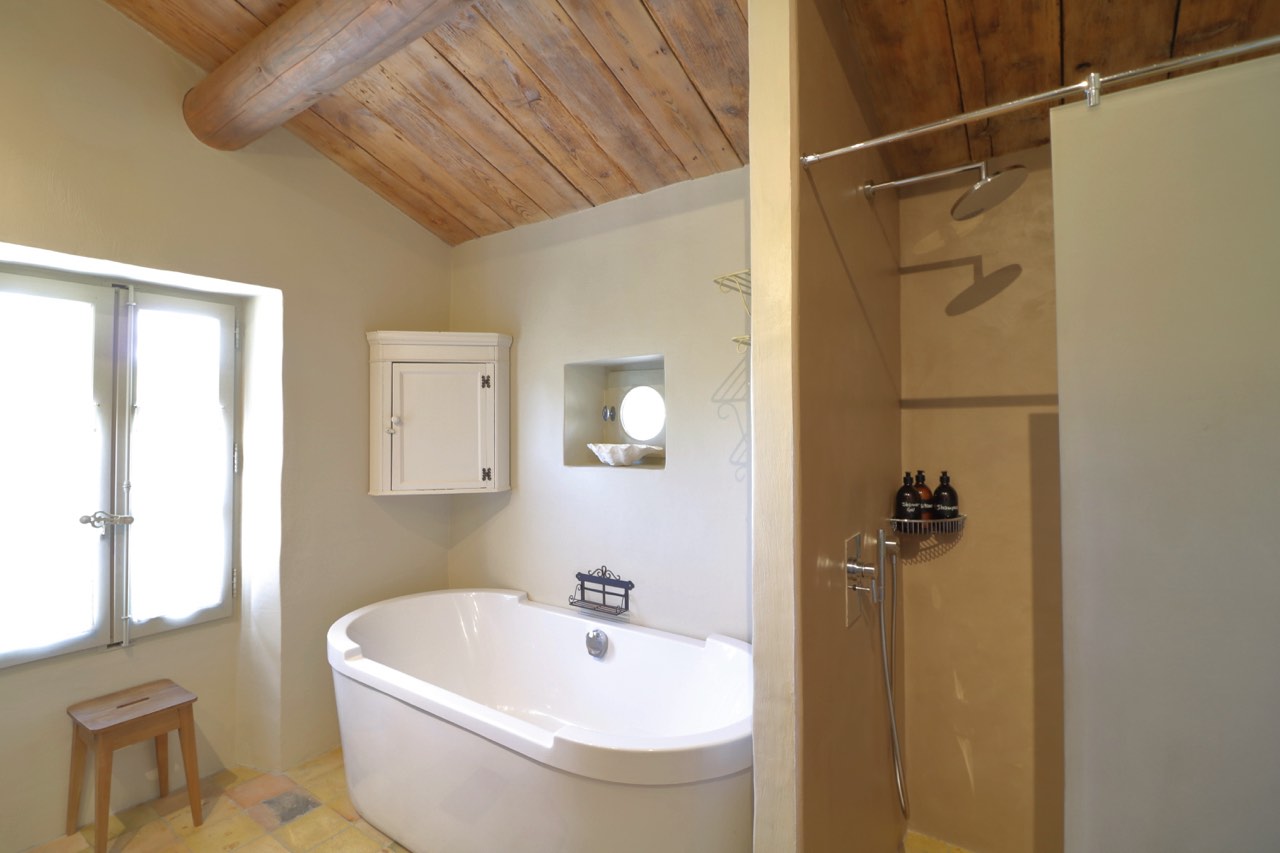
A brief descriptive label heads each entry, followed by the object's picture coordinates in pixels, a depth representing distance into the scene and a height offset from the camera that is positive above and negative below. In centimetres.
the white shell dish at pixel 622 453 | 271 -10
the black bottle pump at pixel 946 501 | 212 -25
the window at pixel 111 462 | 222 -11
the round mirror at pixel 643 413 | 299 +8
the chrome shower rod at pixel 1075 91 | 98 +60
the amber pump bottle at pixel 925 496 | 212 -24
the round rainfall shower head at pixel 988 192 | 153 +63
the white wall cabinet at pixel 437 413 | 296 +9
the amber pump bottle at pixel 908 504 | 212 -26
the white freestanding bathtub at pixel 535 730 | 158 -100
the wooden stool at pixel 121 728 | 210 -107
